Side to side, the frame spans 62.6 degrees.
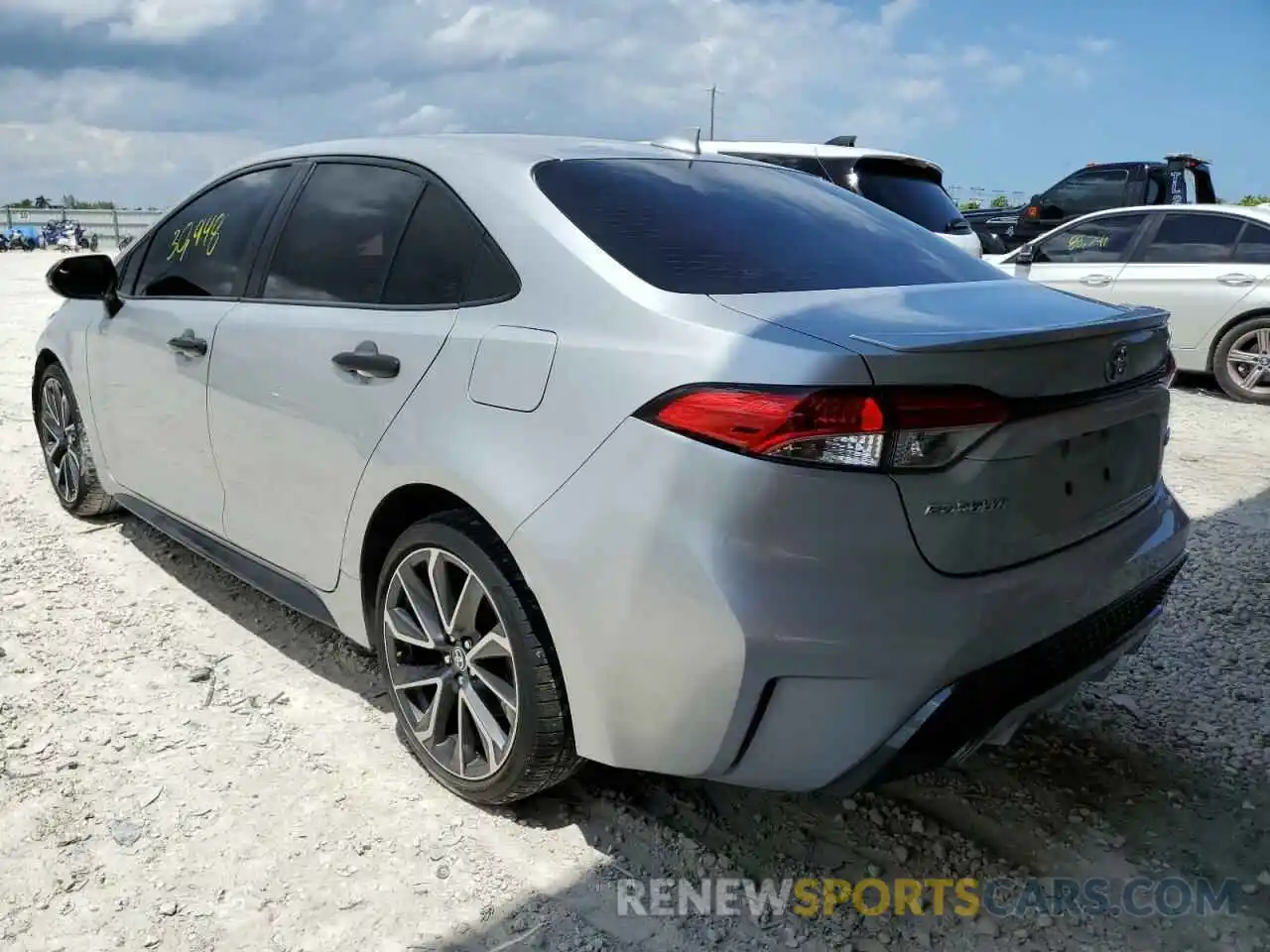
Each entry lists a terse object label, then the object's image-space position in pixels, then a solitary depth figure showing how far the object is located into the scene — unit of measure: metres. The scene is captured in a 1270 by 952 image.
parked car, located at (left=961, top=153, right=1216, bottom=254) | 12.37
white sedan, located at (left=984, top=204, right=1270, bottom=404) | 8.23
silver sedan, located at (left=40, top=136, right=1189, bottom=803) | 1.96
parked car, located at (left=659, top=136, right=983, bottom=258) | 8.48
